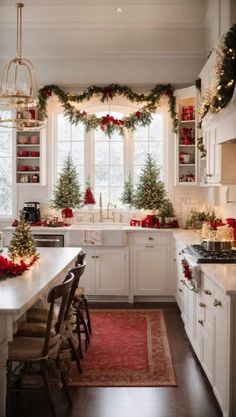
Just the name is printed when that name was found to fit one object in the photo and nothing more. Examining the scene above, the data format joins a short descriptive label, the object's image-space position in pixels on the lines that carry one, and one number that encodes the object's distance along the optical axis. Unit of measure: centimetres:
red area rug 414
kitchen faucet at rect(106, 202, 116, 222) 753
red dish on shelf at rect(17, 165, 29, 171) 734
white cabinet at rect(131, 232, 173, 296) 678
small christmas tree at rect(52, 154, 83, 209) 739
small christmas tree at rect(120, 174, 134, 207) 743
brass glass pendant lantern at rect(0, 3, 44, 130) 430
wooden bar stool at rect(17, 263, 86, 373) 370
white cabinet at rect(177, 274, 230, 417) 316
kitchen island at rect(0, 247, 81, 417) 288
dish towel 669
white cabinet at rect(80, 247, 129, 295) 678
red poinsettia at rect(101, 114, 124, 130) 737
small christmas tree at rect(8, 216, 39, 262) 434
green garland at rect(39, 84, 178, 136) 720
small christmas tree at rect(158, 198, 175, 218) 716
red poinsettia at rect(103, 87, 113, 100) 724
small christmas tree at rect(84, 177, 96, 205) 745
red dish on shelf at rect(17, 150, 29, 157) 731
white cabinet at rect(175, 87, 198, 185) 709
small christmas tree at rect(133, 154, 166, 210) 730
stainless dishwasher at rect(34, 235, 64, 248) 579
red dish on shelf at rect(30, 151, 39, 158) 733
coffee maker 727
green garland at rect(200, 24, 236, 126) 407
